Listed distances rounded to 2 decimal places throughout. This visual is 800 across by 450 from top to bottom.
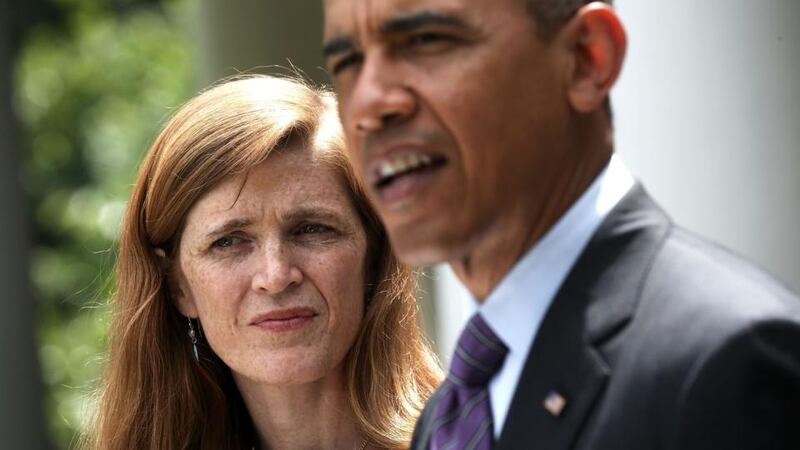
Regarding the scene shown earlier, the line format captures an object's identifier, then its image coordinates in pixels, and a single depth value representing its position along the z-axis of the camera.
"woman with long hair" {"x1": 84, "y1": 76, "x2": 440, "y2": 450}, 7.05
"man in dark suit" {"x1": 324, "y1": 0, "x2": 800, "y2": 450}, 4.09
